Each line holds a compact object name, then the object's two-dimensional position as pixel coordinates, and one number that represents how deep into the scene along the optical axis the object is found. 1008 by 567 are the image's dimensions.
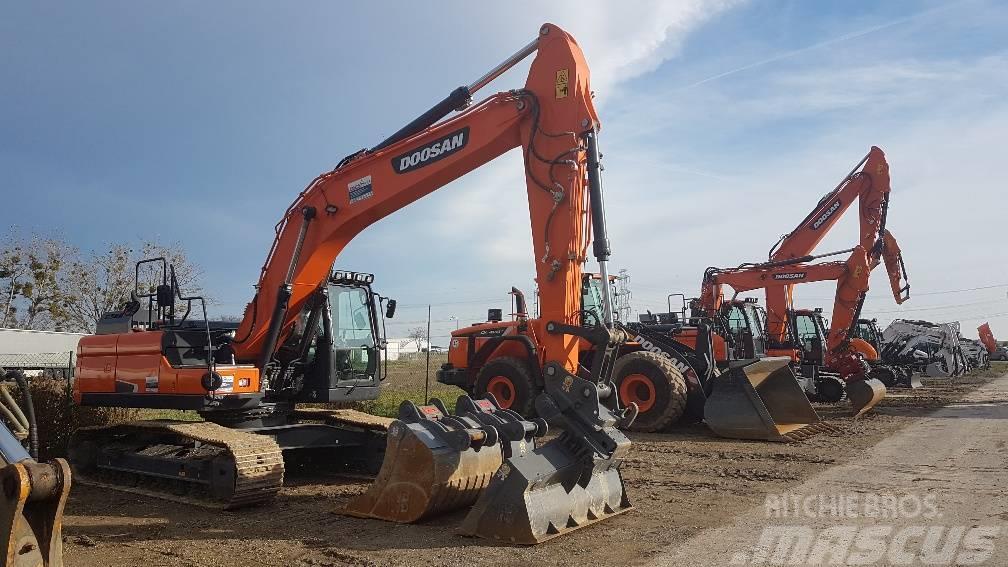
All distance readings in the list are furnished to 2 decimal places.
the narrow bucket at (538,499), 5.30
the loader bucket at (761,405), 10.74
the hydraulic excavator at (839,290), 17.94
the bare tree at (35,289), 33.09
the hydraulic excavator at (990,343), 44.57
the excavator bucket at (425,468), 5.89
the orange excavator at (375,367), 5.82
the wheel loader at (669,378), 10.98
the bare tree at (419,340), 89.53
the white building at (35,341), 27.09
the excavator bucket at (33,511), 2.44
